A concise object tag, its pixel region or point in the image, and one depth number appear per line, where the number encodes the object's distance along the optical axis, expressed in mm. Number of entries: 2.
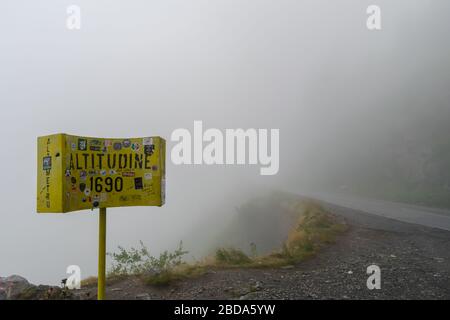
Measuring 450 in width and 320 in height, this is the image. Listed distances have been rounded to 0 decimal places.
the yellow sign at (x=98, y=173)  3861
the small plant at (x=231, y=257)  7621
